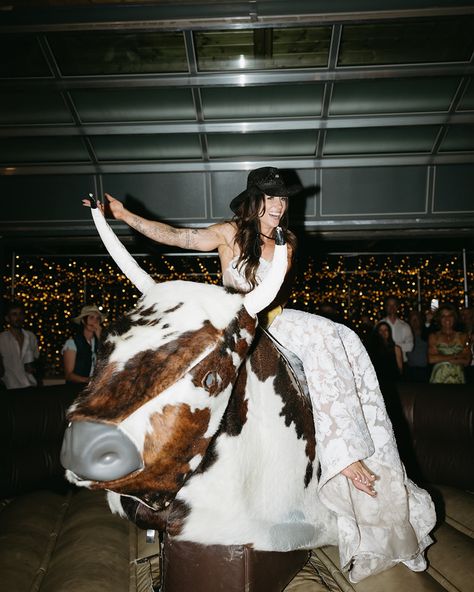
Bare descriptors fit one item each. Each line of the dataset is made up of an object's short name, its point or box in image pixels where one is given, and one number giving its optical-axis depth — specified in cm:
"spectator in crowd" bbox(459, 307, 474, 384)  573
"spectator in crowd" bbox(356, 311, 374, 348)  802
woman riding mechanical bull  179
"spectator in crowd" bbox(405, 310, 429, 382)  641
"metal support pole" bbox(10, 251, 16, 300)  714
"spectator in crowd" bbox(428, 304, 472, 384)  550
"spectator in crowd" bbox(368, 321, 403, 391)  639
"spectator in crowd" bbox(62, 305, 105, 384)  510
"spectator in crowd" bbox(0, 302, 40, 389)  521
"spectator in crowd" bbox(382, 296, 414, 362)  661
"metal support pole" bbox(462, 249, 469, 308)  705
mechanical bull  116
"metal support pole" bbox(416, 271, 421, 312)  838
